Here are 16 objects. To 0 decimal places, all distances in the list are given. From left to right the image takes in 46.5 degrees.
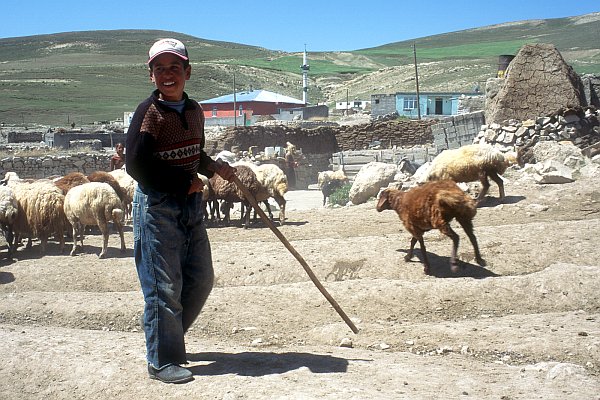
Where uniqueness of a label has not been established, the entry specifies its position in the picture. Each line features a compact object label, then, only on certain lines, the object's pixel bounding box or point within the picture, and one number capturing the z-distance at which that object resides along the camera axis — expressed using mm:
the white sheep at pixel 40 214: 10906
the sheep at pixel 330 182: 21219
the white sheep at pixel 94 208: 10547
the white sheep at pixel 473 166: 11742
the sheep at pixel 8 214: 10738
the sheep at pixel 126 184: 13547
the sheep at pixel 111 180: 13031
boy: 4207
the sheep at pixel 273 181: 13445
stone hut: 15767
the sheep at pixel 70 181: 12477
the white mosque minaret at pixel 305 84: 68169
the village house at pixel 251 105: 58844
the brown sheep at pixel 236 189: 12562
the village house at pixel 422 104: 49266
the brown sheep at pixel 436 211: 7961
